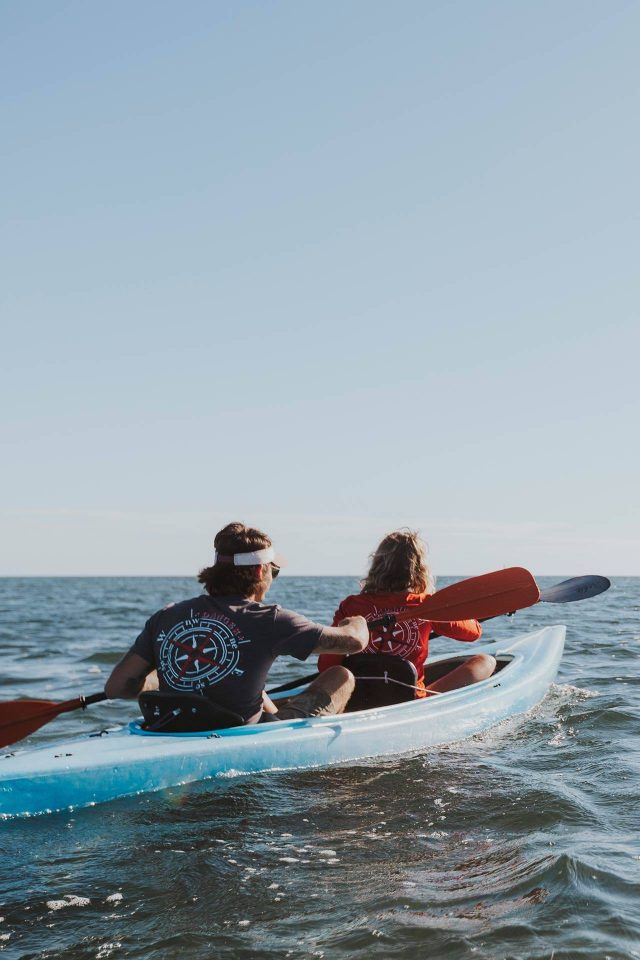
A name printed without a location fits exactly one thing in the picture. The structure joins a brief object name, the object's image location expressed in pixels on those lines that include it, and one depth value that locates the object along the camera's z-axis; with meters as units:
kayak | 4.19
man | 4.37
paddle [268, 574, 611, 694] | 7.79
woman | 5.70
